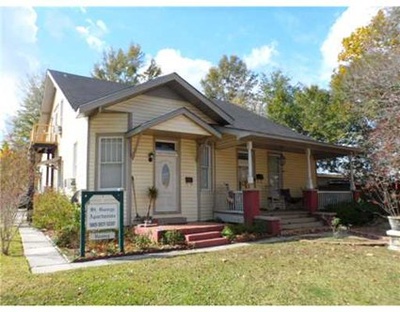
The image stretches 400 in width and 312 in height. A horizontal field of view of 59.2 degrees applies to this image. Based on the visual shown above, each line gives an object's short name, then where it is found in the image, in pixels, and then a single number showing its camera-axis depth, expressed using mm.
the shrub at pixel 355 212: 13499
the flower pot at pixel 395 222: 8656
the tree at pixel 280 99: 26391
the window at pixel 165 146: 12047
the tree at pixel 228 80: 36156
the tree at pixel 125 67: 34094
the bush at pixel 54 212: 10289
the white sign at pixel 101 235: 7961
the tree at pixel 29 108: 30172
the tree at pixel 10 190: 8414
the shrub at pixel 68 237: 8936
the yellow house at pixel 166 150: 11281
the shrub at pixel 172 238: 9199
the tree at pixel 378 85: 10549
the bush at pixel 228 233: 10186
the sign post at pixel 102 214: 7824
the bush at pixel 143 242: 8775
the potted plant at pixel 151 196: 11461
